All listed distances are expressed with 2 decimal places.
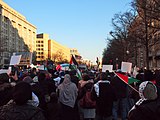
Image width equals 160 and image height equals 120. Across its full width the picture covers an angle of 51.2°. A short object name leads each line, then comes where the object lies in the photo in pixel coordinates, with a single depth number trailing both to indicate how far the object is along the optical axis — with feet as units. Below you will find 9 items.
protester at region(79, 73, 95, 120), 16.06
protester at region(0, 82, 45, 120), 6.54
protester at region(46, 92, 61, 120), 12.48
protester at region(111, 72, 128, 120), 17.76
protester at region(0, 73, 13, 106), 10.14
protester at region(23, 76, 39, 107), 7.11
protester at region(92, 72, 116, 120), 14.02
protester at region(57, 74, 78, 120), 14.90
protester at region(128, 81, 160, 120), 6.48
